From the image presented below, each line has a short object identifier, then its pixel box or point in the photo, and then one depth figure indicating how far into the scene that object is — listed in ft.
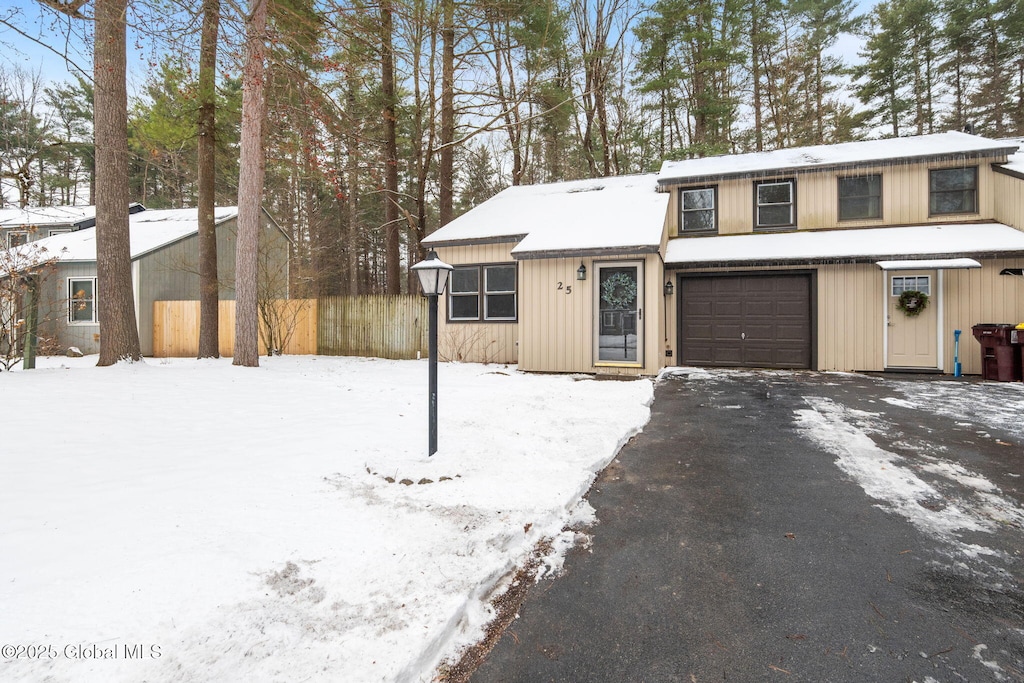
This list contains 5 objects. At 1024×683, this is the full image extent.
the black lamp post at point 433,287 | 12.39
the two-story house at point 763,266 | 29.99
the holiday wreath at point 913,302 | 30.22
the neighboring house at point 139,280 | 46.37
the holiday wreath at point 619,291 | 30.99
